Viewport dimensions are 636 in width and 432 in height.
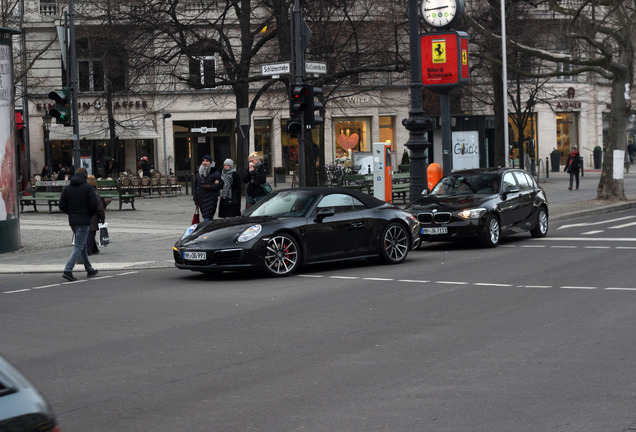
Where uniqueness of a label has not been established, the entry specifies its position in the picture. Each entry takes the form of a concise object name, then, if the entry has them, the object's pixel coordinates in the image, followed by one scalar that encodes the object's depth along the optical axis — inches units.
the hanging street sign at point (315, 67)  798.5
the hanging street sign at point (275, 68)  796.6
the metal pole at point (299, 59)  792.3
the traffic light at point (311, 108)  786.2
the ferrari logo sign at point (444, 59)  932.8
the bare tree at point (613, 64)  1151.0
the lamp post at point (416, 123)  860.6
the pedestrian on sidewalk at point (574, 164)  1496.1
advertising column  775.7
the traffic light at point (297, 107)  783.1
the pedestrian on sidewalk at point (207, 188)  781.9
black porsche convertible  558.9
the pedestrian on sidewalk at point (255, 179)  797.9
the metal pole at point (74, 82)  849.5
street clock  941.2
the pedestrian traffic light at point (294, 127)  784.0
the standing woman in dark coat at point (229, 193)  784.3
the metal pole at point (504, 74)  1170.0
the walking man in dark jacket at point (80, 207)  607.2
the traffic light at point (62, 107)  801.6
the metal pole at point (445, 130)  937.5
